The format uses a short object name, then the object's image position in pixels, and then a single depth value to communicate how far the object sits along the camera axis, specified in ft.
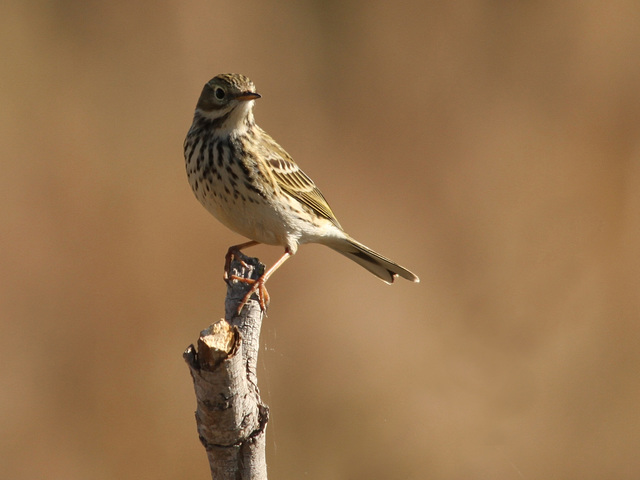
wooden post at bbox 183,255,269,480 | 20.88
